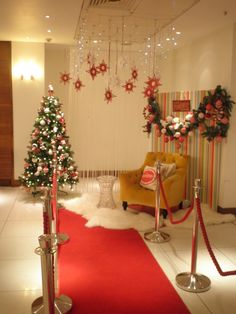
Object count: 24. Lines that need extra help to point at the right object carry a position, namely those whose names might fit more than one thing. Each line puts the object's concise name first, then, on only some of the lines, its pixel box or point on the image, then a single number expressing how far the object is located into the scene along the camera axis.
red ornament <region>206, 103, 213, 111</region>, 5.79
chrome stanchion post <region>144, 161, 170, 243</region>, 4.72
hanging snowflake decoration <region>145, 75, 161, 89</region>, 6.24
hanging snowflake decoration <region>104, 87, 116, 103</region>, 6.37
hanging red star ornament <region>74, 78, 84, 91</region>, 6.57
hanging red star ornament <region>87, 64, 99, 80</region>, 6.08
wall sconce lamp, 7.41
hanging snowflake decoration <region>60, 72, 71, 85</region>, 6.71
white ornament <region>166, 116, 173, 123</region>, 6.29
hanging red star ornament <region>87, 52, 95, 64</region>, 6.26
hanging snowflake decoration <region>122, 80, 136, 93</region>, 6.12
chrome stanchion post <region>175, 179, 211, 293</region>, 3.50
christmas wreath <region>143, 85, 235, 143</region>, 5.70
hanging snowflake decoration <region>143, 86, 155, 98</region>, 6.38
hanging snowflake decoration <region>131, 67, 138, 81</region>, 6.34
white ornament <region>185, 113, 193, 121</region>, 6.09
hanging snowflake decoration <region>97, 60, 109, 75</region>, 6.05
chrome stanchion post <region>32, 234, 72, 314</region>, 2.33
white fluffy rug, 5.24
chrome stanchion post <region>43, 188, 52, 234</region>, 3.01
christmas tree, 6.45
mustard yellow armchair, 5.59
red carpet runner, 3.18
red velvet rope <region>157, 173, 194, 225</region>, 4.63
